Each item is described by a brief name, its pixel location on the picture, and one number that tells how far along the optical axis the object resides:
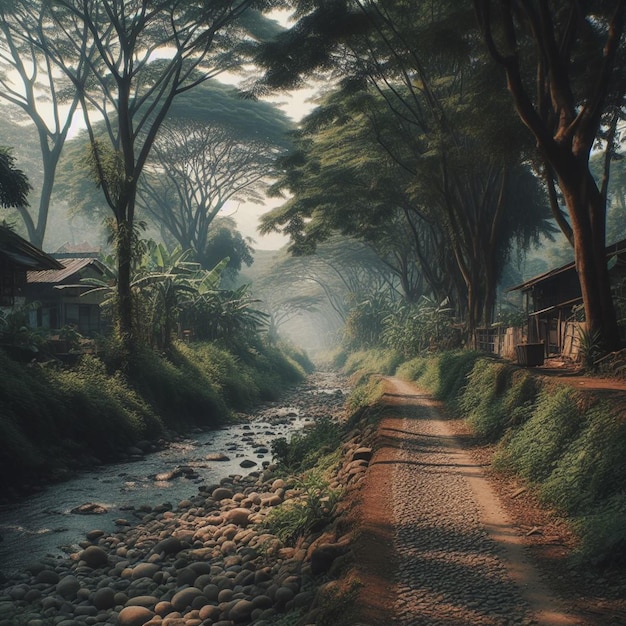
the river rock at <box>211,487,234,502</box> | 10.84
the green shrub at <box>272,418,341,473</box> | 12.41
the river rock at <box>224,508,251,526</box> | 9.18
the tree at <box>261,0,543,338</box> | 14.35
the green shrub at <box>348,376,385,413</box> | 17.18
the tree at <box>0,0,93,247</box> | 26.50
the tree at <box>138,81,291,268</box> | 32.94
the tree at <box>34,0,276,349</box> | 18.47
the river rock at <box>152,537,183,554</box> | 8.30
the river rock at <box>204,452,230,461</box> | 14.44
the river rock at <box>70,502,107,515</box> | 10.12
